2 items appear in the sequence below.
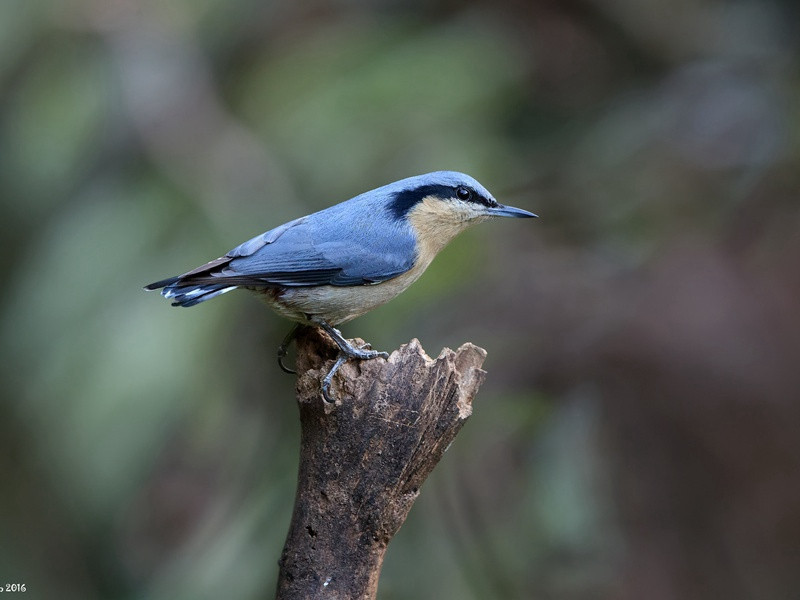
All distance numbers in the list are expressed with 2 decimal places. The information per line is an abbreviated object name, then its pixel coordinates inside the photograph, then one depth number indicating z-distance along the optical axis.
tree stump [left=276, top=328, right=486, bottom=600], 5.36
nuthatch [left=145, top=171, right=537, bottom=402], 6.17
